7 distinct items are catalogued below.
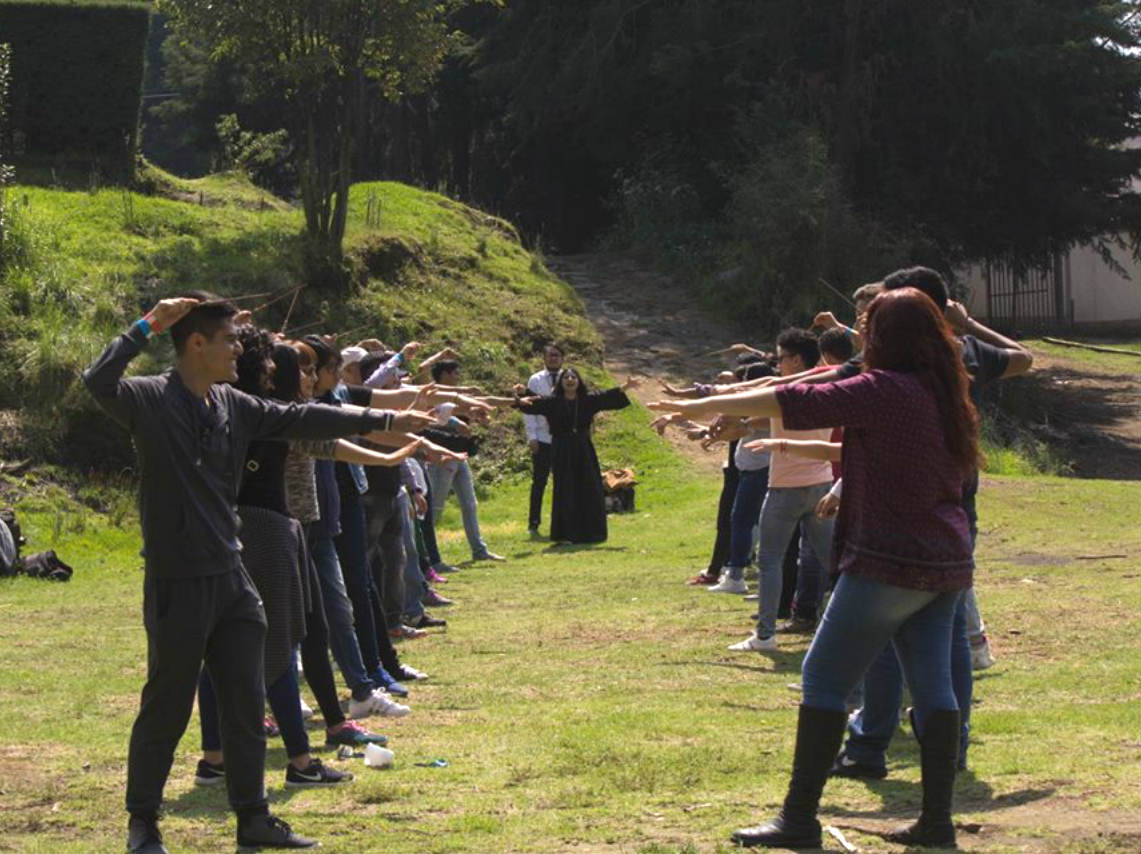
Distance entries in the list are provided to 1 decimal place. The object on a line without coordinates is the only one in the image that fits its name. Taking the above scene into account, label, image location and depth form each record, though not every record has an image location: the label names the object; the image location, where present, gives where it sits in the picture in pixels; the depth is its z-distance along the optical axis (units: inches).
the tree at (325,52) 962.1
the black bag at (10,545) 617.9
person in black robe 720.3
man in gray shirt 234.4
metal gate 1572.3
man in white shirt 750.5
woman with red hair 227.9
